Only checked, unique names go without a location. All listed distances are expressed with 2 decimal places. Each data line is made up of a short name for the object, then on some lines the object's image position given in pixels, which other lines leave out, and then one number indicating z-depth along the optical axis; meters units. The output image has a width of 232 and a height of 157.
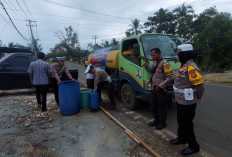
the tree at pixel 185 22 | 17.75
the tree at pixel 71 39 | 57.59
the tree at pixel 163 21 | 23.31
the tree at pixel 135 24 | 32.75
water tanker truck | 4.10
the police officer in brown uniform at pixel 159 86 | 3.36
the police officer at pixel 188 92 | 2.38
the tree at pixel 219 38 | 15.02
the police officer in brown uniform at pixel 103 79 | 4.84
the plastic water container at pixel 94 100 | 4.73
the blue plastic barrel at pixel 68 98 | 4.34
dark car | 6.42
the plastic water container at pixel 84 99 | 4.91
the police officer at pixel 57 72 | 4.83
